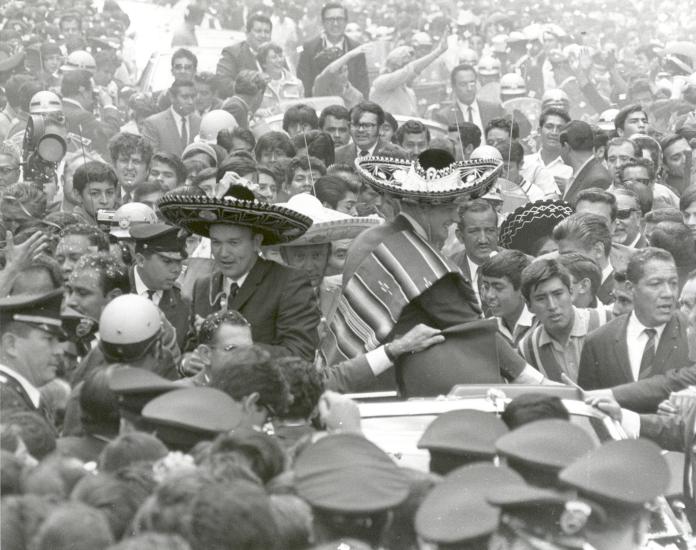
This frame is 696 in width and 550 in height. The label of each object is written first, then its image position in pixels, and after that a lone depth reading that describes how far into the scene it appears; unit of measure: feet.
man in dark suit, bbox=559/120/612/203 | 34.96
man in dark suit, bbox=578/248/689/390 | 22.71
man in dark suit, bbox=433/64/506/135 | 46.37
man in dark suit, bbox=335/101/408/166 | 37.73
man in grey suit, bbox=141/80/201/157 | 40.50
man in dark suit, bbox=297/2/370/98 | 46.11
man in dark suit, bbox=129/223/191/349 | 24.02
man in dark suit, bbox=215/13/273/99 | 45.73
